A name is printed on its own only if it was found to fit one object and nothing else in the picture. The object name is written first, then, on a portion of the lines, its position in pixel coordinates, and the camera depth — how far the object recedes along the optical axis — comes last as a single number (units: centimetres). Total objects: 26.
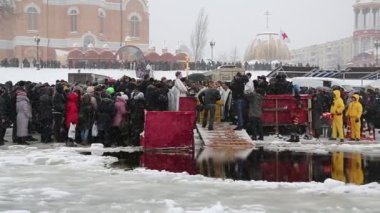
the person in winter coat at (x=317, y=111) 1795
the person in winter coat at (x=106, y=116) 1620
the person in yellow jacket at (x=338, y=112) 1689
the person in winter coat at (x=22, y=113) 1625
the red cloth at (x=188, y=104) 1731
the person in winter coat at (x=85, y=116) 1609
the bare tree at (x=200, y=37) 8704
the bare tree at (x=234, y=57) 12795
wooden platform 1560
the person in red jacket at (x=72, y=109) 1606
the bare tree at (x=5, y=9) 6386
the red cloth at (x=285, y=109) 1797
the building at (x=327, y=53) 15900
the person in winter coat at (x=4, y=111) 1639
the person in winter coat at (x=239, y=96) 1698
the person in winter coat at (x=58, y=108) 1655
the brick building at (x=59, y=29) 7194
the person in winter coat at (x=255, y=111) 1677
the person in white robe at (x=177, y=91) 1728
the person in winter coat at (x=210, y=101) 1661
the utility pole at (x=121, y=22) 7762
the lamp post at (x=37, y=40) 5384
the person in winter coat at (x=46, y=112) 1656
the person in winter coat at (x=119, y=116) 1645
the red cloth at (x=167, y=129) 1488
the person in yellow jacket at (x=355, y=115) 1710
